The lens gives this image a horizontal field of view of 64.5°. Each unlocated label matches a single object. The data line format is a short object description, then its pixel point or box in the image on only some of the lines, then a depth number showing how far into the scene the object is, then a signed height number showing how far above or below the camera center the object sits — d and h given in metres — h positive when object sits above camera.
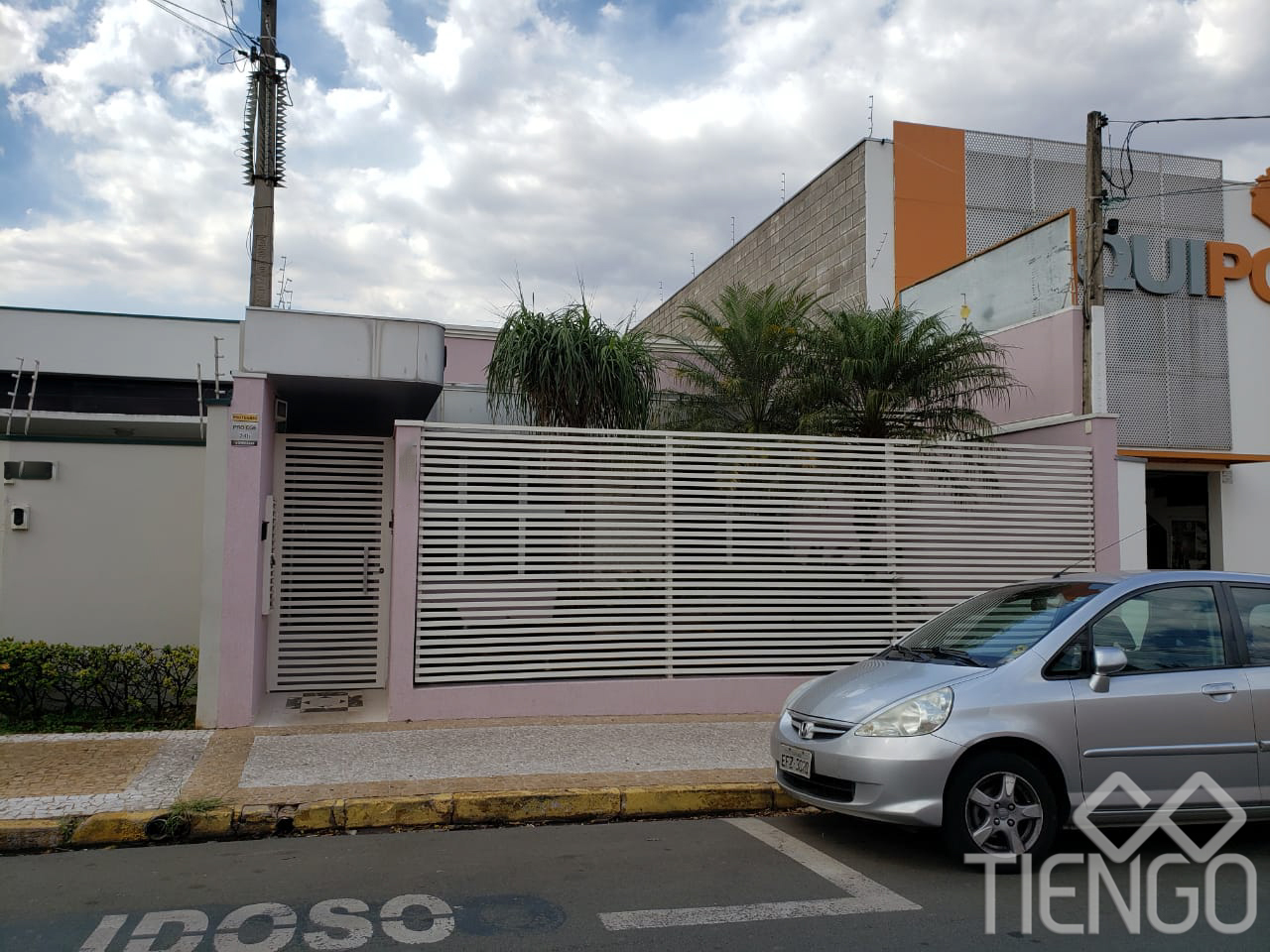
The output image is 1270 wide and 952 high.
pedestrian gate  9.91 -0.20
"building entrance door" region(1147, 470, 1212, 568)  18.00 +0.65
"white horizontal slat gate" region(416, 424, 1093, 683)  9.04 +0.05
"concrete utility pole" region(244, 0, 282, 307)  12.09 +4.82
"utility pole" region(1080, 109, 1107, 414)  11.84 +3.86
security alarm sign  8.64 +0.96
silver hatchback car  5.26 -0.90
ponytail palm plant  10.13 +1.79
